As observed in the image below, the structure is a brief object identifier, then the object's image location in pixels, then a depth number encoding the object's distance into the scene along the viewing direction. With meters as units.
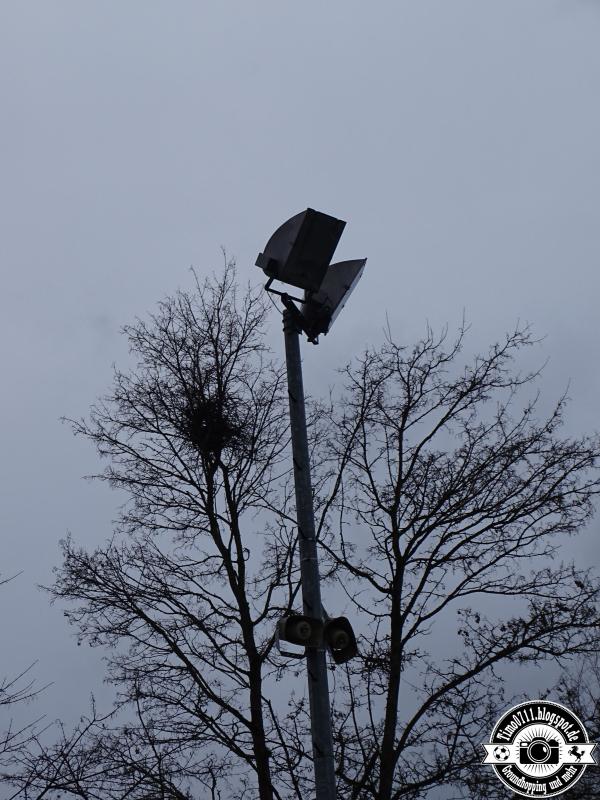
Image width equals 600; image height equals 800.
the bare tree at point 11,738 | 7.96
